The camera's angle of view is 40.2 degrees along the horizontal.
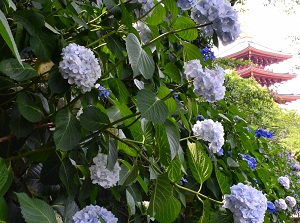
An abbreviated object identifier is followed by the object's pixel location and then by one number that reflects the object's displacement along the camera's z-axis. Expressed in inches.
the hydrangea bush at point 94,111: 24.5
